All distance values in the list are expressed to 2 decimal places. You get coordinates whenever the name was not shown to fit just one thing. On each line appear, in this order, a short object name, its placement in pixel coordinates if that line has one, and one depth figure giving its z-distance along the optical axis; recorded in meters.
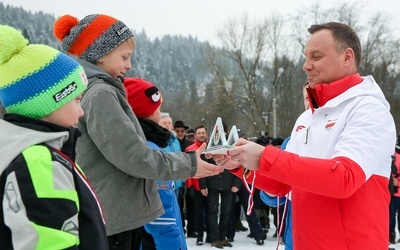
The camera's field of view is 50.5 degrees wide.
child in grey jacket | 2.30
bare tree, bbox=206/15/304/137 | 31.11
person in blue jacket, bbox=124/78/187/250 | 2.98
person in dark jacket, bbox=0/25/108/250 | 1.41
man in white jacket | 1.83
